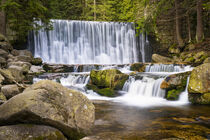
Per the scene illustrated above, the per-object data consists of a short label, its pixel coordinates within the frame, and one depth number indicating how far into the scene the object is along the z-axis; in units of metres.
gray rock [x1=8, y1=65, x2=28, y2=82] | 7.82
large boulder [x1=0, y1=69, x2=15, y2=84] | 6.40
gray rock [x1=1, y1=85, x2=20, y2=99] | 5.11
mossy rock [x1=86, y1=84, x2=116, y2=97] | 8.58
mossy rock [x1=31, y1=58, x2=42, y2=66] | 13.39
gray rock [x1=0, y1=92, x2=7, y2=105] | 4.32
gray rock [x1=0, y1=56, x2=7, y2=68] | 9.56
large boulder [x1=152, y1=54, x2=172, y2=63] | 15.69
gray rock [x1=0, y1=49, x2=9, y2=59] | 10.64
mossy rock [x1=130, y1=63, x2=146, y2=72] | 12.75
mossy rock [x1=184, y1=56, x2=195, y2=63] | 13.70
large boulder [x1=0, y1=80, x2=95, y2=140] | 2.78
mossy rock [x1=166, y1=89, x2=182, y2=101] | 7.34
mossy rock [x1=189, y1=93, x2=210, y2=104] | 6.38
